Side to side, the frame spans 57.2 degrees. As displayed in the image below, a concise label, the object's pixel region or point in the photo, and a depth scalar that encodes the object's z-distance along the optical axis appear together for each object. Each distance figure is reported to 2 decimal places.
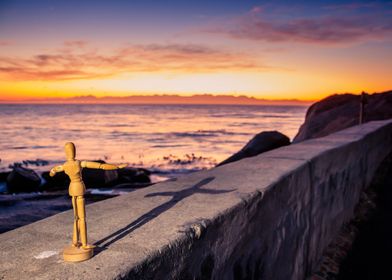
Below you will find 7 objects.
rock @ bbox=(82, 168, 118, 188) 12.93
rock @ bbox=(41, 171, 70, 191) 14.14
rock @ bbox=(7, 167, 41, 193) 13.87
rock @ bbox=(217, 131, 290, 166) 12.98
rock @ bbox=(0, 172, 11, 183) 15.63
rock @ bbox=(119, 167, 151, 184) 14.43
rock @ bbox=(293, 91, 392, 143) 17.81
